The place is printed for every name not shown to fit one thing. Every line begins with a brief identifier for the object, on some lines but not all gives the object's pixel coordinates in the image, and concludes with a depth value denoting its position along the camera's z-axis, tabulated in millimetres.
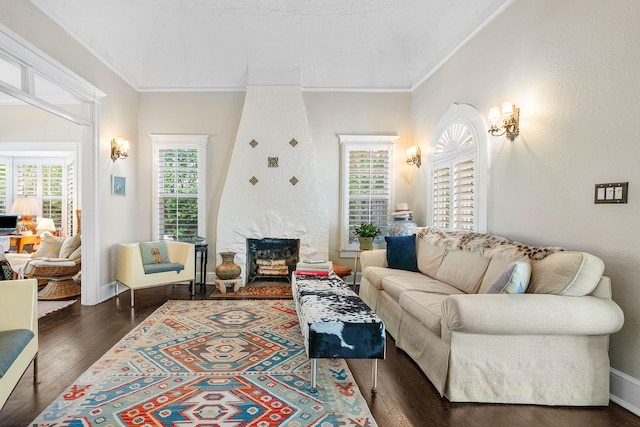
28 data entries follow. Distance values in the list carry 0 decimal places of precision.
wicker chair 4801
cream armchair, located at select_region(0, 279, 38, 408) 2083
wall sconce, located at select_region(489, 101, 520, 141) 3393
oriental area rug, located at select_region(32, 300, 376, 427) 2143
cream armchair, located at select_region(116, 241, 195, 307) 4648
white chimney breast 5738
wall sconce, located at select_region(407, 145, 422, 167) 5699
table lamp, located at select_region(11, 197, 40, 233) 7070
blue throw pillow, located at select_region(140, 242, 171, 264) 5062
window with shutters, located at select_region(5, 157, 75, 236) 7461
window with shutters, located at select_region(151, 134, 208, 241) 6016
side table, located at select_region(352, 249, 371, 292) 5678
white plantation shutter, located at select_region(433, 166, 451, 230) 4766
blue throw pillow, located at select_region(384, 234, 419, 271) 4426
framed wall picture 5102
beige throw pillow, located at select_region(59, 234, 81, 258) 5242
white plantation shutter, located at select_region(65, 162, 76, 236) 7398
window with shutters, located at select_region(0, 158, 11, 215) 7445
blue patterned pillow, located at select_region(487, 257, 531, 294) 2443
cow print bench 2422
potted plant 5617
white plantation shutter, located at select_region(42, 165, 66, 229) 7590
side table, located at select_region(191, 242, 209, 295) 5555
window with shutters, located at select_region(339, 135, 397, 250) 6048
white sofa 2260
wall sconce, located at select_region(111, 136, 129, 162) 5074
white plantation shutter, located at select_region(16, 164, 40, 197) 7555
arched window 4012
